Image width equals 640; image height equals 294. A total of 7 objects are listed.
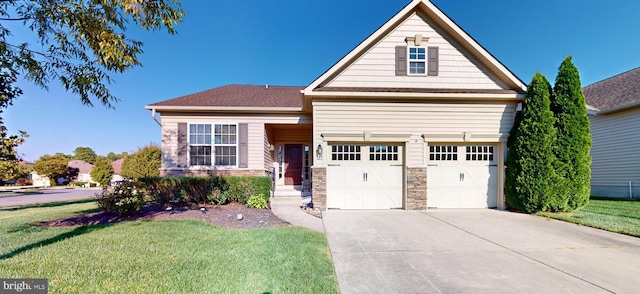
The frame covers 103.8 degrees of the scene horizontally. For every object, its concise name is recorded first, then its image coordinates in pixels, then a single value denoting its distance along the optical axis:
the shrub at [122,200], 7.50
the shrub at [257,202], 8.54
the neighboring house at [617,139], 10.87
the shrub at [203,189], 8.84
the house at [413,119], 8.41
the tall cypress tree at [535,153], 7.66
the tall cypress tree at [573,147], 7.72
